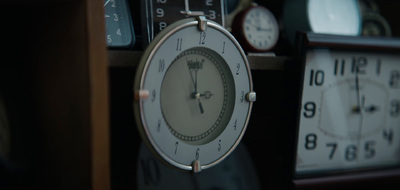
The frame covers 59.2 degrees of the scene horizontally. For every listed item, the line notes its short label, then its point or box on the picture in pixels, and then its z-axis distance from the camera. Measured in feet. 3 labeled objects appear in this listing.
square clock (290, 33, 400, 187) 3.37
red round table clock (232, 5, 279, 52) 3.33
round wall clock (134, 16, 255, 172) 2.54
